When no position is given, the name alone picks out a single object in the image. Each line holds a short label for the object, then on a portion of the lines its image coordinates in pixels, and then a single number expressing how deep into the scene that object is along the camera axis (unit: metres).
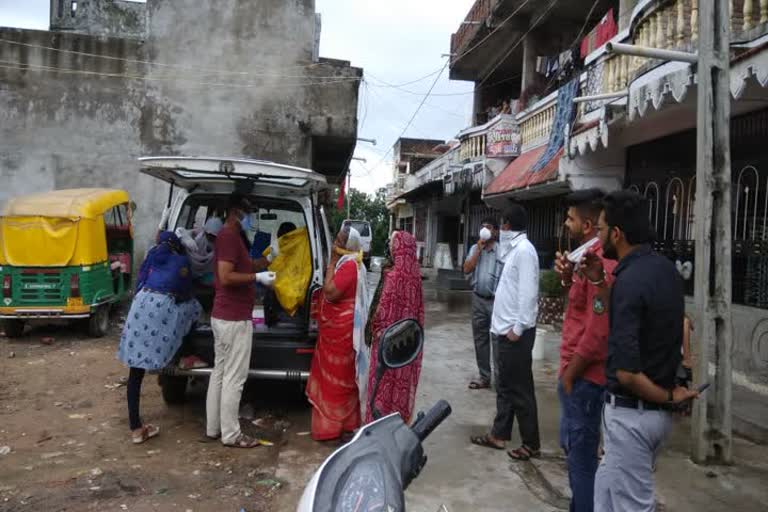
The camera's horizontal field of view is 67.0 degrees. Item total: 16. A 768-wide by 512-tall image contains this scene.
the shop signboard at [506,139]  12.50
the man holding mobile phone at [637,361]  2.20
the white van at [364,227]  24.03
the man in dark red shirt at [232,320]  4.22
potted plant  9.70
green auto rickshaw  8.11
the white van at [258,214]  4.66
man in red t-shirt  2.76
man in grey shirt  5.75
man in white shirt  3.95
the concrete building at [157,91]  11.68
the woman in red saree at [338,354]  4.35
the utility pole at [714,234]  4.00
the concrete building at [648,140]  5.14
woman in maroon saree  3.93
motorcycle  1.39
